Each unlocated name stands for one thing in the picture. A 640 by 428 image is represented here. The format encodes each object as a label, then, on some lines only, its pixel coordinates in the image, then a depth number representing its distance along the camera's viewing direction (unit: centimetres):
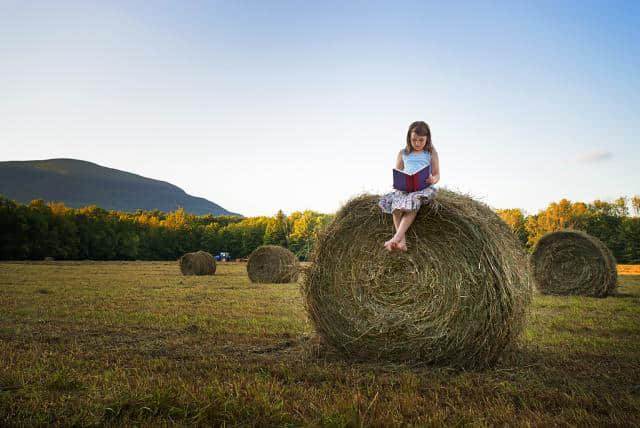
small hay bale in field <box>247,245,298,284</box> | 1966
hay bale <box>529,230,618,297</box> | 1358
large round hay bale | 525
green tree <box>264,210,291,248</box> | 7356
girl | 538
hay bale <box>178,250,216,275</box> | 2448
